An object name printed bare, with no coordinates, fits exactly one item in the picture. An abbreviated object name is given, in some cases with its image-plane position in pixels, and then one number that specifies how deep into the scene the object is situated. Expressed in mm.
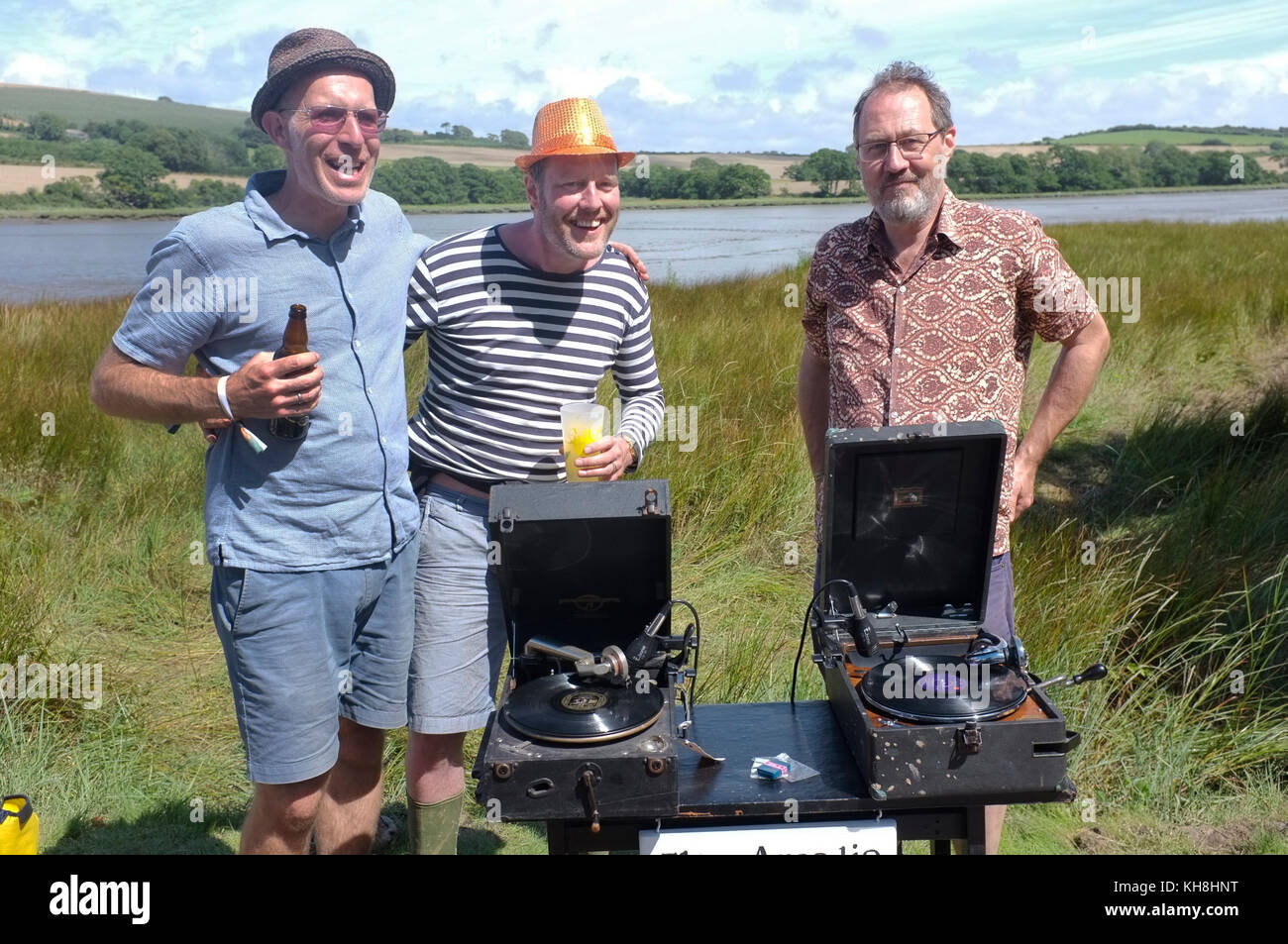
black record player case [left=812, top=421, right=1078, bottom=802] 2123
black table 2195
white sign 2197
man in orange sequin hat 3041
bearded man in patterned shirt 3078
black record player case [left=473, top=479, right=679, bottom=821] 2092
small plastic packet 2316
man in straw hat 2598
